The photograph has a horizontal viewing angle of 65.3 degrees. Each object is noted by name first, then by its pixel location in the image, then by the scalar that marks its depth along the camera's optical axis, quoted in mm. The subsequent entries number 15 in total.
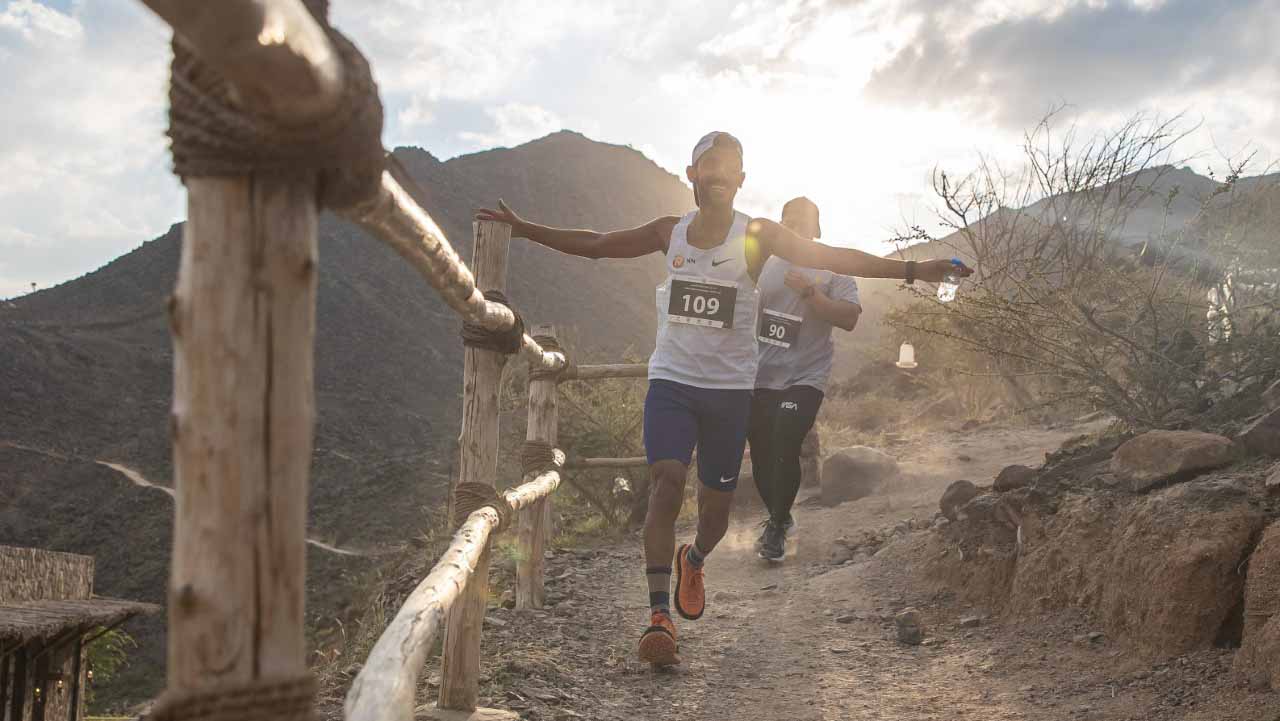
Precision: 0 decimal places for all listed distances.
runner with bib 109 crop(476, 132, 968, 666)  3982
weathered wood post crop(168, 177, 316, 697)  1050
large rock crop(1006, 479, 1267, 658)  3445
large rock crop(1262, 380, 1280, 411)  4440
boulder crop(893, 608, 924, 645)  4473
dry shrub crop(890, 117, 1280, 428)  5129
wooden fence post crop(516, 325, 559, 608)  5133
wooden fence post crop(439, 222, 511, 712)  3127
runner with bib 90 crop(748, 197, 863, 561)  5547
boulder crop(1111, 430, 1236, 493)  4027
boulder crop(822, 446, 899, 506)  8703
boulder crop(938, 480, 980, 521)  5586
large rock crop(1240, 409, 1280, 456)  3926
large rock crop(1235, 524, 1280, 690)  2973
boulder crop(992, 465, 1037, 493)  5062
